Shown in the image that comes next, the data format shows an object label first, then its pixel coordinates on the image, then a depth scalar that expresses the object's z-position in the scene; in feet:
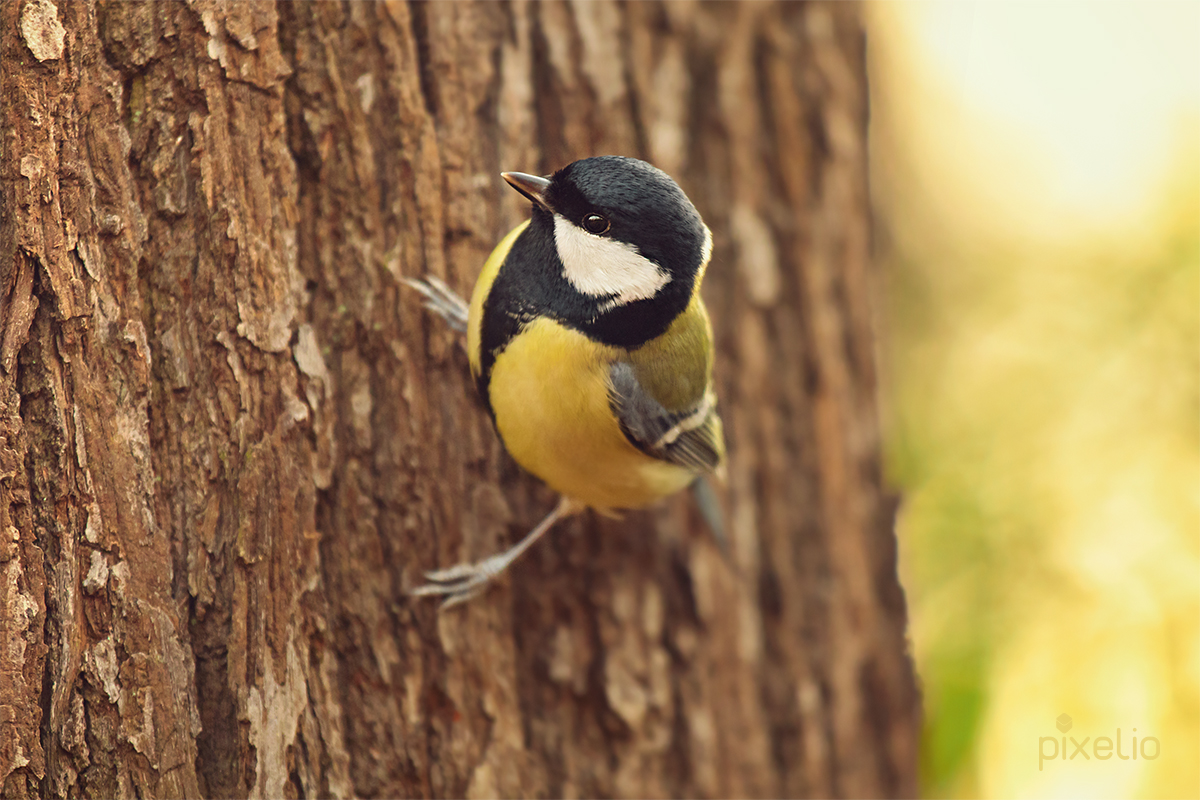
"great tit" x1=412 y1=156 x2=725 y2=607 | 9.86
